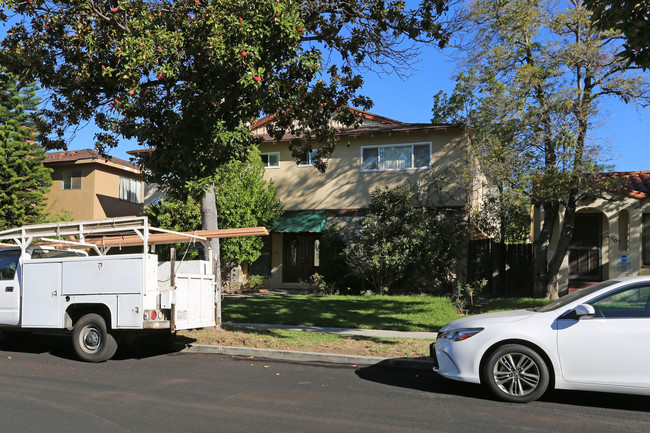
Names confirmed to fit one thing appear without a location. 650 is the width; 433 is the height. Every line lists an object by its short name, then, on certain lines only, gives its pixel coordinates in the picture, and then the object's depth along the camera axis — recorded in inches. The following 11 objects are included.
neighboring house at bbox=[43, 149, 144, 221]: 991.0
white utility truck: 322.7
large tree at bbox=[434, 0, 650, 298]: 573.6
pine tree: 861.2
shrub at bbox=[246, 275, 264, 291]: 787.4
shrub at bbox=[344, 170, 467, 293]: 658.8
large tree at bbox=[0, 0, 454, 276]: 338.0
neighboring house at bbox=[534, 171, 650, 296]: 662.5
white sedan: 224.8
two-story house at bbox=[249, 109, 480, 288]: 764.6
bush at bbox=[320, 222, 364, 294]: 722.8
